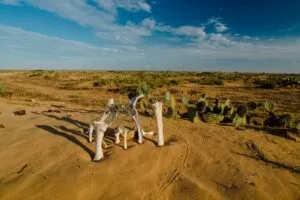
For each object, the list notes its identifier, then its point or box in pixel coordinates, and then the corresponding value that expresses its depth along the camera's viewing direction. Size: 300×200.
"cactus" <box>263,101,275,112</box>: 5.35
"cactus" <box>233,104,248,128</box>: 4.53
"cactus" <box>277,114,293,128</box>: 4.41
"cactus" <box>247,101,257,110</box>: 5.49
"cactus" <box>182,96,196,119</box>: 4.86
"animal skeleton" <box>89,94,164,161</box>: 2.64
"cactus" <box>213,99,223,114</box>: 5.03
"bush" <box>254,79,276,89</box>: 13.22
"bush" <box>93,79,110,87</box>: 14.93
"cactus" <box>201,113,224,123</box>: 4.78
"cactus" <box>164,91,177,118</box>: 4.92
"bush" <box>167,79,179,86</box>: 15.36
